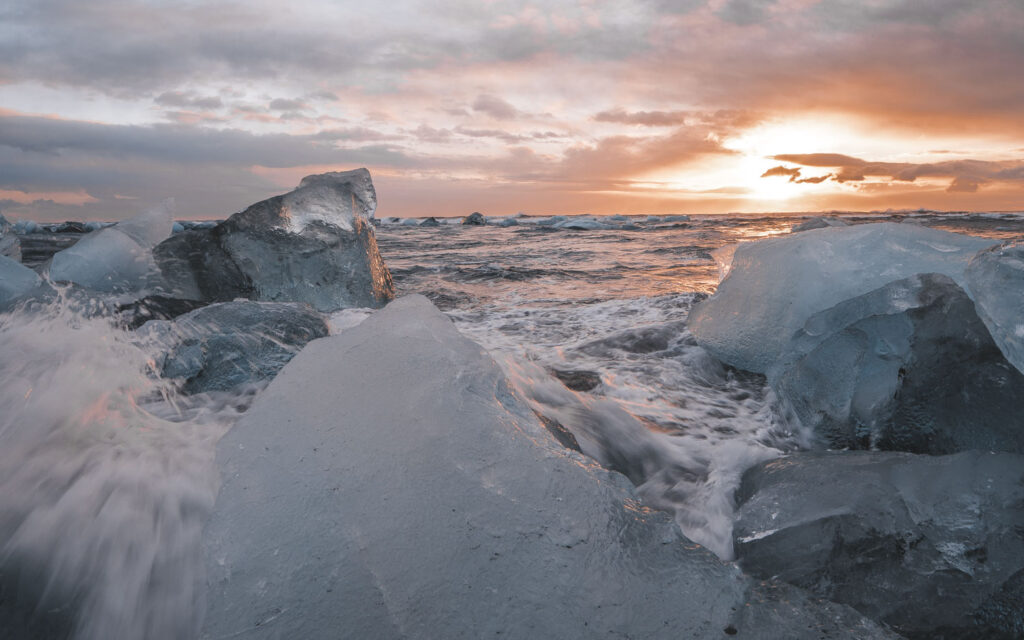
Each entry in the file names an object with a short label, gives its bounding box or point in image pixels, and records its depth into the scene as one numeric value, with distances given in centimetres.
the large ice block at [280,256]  455
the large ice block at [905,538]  123
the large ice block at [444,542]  98
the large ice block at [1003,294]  148
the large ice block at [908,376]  181
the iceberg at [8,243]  677
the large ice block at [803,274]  238
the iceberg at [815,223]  618
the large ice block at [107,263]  467
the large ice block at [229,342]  268
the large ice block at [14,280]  386
